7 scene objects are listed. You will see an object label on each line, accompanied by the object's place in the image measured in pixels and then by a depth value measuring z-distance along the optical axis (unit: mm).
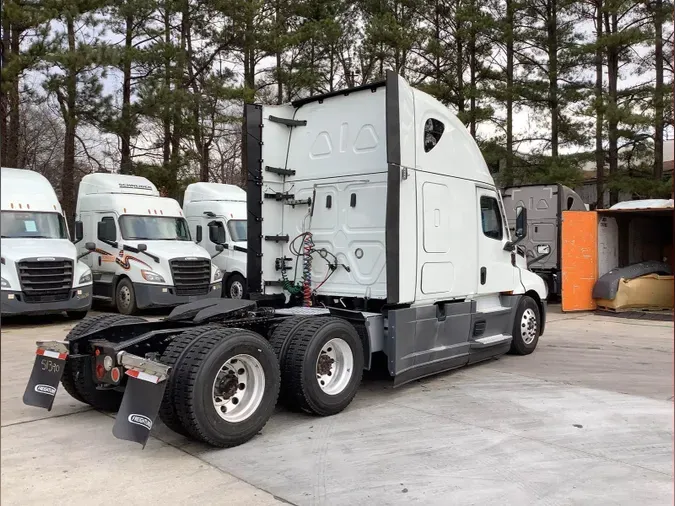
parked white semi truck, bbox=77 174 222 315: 12914
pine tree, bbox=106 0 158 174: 18062
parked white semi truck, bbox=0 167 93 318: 10984
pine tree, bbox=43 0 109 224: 14522
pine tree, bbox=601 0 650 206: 13750
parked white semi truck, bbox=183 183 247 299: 15289
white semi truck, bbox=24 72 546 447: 4734
